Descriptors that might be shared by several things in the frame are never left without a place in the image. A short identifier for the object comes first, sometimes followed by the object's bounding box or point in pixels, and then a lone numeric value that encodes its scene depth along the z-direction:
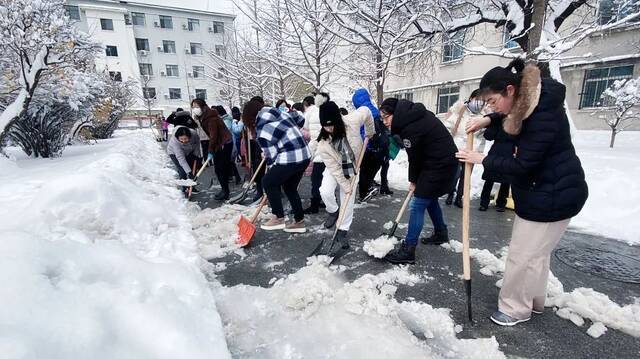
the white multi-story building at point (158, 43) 33.88
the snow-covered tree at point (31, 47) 5.96
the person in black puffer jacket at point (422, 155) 3.09
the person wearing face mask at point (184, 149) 5.93
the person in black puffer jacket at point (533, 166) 1.92
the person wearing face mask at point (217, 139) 5.51
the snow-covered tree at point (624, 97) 8.69
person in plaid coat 3.92
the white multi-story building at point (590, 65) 12.38
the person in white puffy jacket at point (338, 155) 3.55
